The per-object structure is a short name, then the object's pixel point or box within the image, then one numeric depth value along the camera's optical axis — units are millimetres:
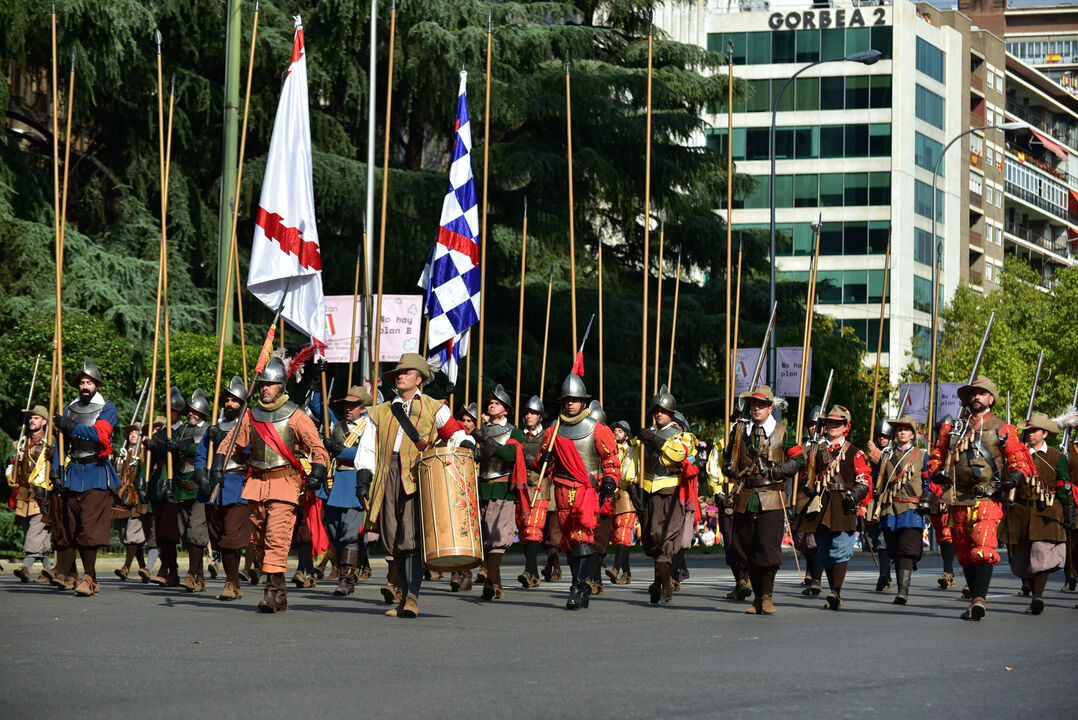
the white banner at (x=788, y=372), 34031
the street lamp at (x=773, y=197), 33938
